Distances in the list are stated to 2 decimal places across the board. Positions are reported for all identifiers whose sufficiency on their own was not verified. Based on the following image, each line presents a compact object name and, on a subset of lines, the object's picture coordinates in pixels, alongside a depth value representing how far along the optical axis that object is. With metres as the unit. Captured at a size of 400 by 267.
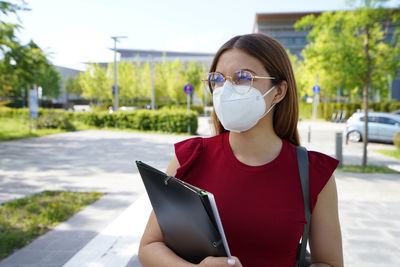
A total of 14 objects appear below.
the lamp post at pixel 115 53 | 25.65
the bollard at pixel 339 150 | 8.69
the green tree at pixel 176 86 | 44.56
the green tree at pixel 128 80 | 46.41
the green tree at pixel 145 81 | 47.75
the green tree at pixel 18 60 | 6.64
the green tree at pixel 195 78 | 48.94
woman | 1.27
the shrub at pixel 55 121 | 18.92
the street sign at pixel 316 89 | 21.50
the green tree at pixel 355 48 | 8.04
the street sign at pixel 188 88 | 17.99
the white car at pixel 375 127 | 14.77
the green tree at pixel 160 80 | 46.28
